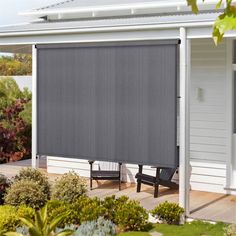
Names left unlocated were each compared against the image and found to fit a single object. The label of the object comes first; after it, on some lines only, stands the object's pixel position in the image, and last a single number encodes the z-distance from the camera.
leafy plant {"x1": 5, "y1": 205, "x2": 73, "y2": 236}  6.14
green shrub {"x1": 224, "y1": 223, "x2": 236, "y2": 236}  7.70
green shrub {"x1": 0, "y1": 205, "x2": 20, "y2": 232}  8.04
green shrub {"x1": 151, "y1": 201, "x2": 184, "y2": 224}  9.14
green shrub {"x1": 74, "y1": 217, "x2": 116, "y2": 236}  7.23
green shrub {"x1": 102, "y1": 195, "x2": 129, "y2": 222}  8.90
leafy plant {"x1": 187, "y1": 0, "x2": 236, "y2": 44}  2.46
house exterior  11.02
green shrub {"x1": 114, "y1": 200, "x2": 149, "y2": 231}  8.63
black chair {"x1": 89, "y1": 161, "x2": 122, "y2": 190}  11.66
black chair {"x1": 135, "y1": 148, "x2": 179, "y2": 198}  11.02
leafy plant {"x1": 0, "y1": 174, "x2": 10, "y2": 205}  10.41
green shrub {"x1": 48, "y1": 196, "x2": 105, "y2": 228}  8.57
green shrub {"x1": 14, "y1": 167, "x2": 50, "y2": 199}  10.24
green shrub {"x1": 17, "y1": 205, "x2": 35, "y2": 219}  8.41
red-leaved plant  16.20
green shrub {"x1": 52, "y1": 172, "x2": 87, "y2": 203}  9.79
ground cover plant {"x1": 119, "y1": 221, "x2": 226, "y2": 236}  8.57
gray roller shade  10.05
